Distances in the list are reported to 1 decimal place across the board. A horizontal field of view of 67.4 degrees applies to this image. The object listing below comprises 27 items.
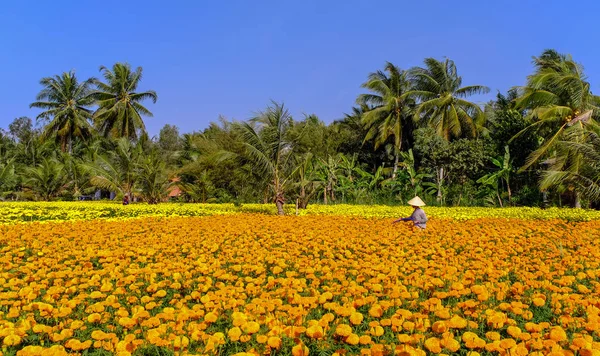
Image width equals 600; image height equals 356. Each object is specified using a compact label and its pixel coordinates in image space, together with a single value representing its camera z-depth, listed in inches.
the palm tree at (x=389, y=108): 1010.7
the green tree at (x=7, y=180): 971.3
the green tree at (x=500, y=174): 713.6
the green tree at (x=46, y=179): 973.8
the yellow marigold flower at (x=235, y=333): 103.7
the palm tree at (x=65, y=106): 1239.5
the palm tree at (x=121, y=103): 1168.2
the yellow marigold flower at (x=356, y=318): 112.8
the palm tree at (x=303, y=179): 555.6
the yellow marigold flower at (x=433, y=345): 96.8
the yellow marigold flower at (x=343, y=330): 103.7
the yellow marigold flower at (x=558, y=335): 99.7
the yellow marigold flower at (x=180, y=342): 101.5
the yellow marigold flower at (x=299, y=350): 94.5
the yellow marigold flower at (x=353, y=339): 99.5
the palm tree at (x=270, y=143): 515.2
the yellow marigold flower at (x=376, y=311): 118.0
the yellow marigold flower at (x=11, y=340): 104.0
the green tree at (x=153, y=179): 743.2
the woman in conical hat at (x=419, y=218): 329.4
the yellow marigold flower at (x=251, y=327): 106.2
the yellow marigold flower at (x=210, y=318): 116.3
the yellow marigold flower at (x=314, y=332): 104.0
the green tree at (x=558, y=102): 612.7
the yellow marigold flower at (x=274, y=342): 98.5
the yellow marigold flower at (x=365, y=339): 99.3
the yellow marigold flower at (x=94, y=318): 120.1
